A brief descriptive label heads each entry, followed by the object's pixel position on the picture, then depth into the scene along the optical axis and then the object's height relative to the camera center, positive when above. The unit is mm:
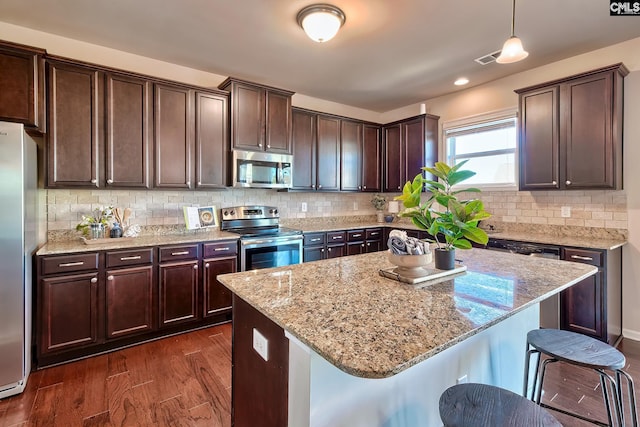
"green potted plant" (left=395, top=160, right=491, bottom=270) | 1507 -19
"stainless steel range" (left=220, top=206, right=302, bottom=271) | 3379 -290
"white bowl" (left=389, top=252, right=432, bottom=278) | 1459 -248
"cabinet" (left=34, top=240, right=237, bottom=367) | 2418 -734
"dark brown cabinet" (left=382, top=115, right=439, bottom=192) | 4473 +919
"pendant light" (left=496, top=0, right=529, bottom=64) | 1965 +998
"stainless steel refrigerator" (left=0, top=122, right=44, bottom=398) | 2037 -299
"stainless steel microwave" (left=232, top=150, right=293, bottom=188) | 3570 +500
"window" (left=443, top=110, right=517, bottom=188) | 3865 +836
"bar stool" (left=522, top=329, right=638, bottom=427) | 1382 -674
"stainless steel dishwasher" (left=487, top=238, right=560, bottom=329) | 2395 -419
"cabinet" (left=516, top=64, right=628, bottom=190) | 2836 +745
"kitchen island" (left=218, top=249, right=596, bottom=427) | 927 -377
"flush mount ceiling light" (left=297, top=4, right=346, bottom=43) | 2359 +1460
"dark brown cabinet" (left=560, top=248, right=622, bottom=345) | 2672 -806
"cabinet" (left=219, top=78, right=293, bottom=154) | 3523 +1109
